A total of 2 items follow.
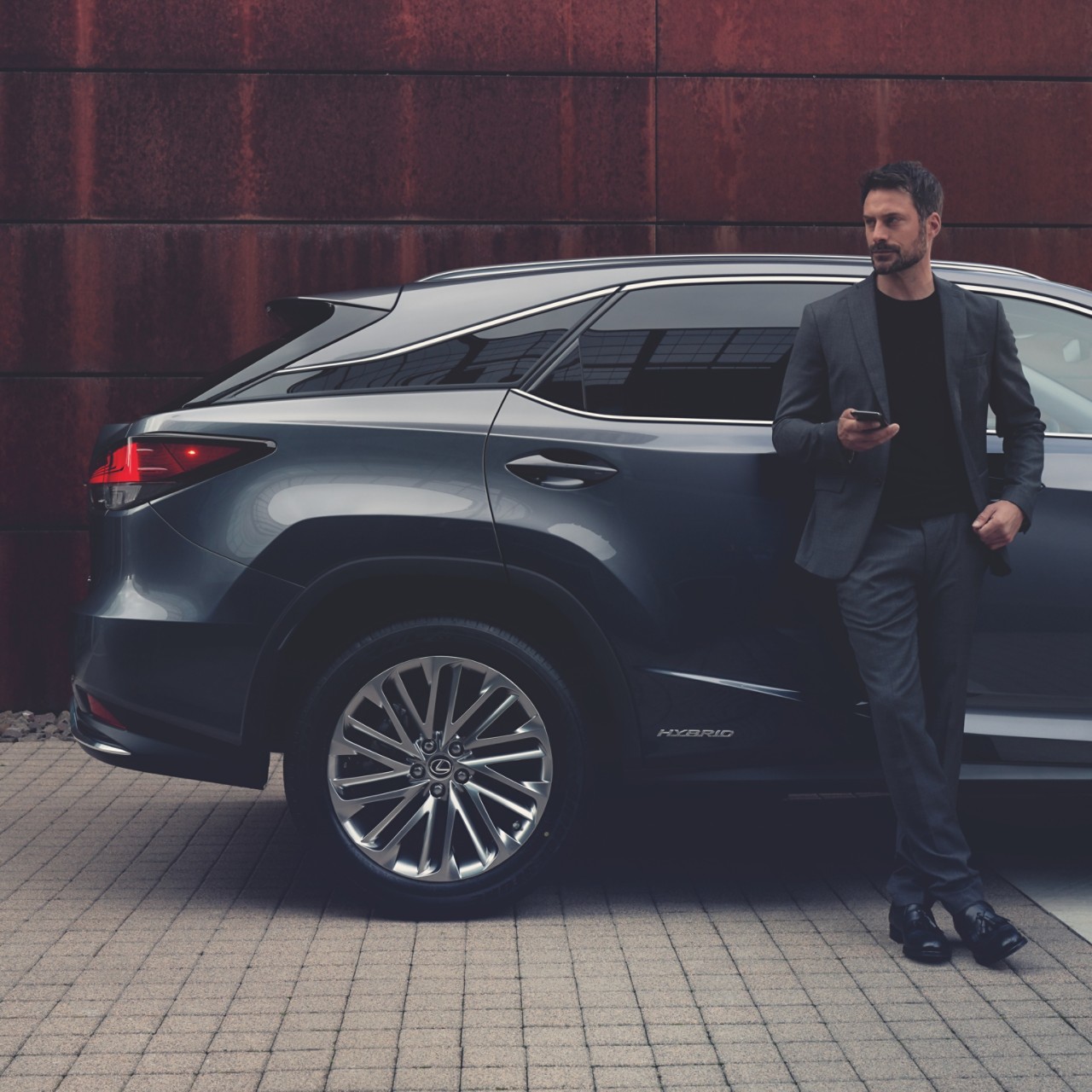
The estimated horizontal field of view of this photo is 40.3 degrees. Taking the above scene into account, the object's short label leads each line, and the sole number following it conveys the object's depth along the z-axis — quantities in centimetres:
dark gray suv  420
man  402
